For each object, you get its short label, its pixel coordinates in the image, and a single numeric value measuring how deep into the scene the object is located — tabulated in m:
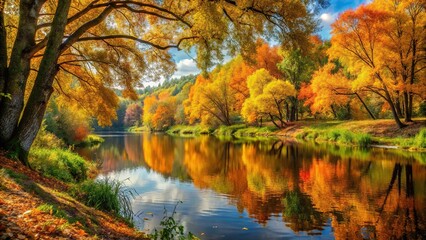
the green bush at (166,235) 6.57
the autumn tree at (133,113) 132.88
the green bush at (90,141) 37.92
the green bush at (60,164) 11.43
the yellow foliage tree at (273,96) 44.38
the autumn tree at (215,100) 57.41
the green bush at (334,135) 32.94
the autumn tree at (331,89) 32.91
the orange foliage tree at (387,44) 28.28
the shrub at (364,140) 28.34
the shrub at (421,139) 23.86
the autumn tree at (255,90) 46.96
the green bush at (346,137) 30.19
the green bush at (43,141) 17.55
